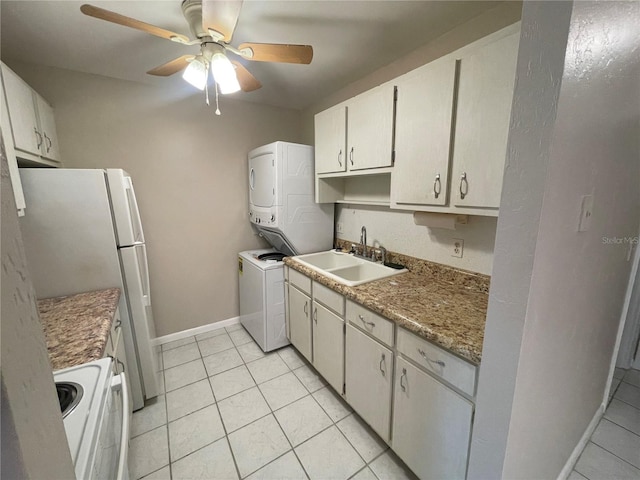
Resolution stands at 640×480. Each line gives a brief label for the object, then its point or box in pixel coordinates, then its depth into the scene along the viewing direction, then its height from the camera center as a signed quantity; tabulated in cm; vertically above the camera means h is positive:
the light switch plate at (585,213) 87 -7
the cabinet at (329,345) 169 -101
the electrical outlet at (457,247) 162 -33
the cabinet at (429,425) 105 -99
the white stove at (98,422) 65 -61
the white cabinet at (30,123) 138 +44
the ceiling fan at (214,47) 107 +72
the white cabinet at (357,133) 163 +42
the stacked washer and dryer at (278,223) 227 -26
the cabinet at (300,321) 203 -100
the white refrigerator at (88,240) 144 -25
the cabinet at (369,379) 137 -102
